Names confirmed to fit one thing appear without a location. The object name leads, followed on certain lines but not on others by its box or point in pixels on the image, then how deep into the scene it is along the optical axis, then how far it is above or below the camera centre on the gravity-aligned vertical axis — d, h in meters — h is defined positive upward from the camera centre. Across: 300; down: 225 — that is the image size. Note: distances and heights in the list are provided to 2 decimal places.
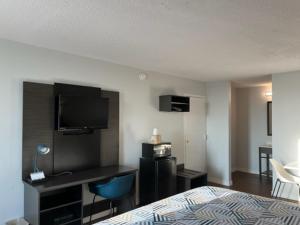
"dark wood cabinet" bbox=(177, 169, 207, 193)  4.06 -1.06
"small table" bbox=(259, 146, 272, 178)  5.71 -0.92
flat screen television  2.96 +0.08
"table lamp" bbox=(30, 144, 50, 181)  2.70 -0.52
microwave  3.88 -0.52
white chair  3.97 -0.95
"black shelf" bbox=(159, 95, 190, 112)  4.38 +0.28
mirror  6.09 +0.02
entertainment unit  2.72 -0.39
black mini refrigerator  3.73 -0.88
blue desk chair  2.98 -0.87
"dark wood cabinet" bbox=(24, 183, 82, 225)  2.54 -0.96
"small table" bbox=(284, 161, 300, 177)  3.99 -0.81
